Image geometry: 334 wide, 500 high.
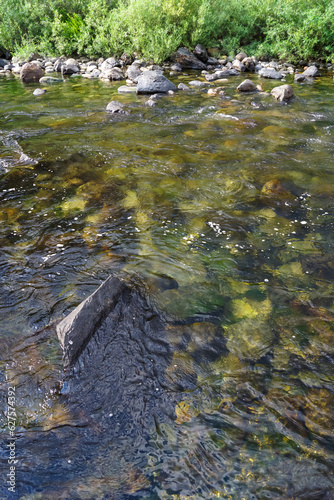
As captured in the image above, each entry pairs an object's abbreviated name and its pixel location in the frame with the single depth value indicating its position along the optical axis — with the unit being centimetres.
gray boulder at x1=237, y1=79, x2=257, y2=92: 977
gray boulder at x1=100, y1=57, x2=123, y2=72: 1376
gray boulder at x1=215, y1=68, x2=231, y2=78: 1222
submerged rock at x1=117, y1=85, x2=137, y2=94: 1031
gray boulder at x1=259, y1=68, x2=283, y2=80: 1172
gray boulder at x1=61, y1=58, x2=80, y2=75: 1373
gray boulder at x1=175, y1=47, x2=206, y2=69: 1378
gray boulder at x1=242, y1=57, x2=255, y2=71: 1312
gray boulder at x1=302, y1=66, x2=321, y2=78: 1164
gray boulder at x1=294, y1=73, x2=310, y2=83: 1102
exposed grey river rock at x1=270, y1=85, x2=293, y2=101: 862
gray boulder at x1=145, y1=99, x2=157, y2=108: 864
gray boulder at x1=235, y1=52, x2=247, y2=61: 1409
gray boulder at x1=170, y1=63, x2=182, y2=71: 1341
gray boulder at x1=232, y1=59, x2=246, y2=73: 1322
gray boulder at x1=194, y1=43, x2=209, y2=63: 1440
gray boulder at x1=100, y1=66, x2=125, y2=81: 1253
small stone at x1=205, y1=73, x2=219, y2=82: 1162
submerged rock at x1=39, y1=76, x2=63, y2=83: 1238
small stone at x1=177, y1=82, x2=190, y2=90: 1036
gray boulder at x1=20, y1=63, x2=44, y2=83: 1237
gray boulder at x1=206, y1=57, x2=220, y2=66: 1418
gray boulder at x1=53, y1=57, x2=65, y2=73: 1452
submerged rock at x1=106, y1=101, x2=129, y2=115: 806
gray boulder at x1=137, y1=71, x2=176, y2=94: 986
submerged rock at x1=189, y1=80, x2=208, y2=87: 1081
